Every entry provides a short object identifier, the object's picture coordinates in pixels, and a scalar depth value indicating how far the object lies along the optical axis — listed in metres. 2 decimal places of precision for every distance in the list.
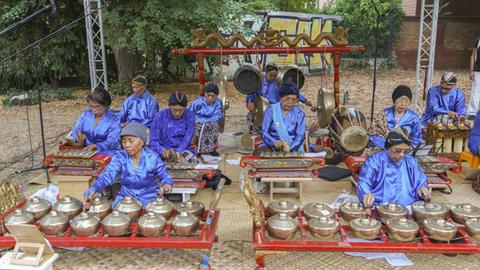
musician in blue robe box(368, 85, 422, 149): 4.81
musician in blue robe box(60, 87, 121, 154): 4.69
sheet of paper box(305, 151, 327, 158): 4.62
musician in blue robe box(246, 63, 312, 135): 6.95
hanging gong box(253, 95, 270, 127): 6.62
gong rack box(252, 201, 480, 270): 2.92
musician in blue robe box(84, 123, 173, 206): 3.51
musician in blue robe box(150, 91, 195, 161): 5.21
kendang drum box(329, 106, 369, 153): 5.20
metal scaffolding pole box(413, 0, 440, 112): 7.00
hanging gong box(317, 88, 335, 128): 6.09
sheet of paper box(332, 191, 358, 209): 4.65
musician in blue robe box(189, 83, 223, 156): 6.13
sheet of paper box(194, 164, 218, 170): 4.65
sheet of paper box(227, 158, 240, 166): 6.15
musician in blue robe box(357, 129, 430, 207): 3.60
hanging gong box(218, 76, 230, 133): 6.22
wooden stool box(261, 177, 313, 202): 4.58
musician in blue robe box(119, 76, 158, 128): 5.86
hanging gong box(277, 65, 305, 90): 7.08
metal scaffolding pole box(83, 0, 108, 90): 6.60
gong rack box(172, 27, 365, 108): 5.68
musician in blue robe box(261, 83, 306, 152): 4.91
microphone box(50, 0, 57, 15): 3.55
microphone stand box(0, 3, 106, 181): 3.38
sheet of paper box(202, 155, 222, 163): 6.16
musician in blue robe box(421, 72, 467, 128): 5.92
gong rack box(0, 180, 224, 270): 3.03
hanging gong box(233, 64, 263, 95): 6.43
